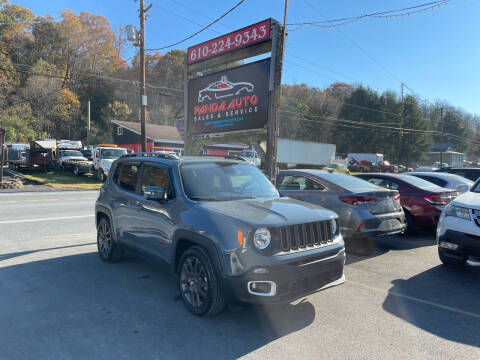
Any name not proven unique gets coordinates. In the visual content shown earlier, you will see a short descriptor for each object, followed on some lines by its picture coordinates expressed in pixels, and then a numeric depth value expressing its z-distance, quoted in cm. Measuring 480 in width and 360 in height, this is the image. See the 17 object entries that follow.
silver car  893
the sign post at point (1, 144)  1722
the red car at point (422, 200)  751
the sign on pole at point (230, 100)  1048
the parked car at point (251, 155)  3406
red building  3928
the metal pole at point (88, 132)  4770
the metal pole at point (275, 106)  879
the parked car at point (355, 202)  599
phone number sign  1016
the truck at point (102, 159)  2167
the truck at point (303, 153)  4038
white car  470
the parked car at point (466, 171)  1143
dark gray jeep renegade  330
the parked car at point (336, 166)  3849
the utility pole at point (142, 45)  1962
